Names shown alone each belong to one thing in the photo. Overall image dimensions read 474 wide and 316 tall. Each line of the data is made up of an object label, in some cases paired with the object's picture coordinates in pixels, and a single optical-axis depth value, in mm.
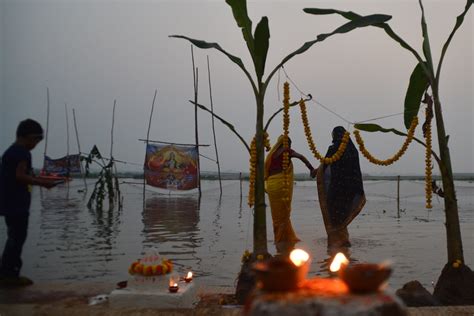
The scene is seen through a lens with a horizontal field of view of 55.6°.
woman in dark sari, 8297
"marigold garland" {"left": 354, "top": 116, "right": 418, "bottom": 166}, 5656
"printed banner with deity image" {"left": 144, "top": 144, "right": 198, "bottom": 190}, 18875
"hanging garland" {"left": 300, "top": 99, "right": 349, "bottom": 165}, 6273
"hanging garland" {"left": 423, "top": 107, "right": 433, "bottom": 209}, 5669
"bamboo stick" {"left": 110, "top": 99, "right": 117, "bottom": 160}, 22472
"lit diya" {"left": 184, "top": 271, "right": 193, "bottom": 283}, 4797
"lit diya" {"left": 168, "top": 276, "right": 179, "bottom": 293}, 4402
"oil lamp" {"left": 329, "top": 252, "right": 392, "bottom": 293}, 1845
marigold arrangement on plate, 4410
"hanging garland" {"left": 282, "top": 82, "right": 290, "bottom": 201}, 5281
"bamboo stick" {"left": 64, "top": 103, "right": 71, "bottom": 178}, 23486
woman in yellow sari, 8227
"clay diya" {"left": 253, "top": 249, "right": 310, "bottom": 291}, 1887
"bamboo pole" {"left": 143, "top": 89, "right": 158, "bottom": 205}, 21975
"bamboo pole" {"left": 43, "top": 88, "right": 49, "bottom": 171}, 29381
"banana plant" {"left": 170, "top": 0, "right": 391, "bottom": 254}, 4723
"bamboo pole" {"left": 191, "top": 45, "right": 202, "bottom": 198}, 19625
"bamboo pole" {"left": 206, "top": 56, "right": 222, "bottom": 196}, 22273
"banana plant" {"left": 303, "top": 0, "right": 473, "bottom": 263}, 4719
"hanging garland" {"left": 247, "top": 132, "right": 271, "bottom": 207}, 4875
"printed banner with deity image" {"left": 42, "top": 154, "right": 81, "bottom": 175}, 24655
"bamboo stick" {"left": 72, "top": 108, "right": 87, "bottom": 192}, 30344
